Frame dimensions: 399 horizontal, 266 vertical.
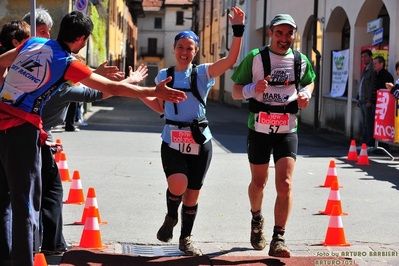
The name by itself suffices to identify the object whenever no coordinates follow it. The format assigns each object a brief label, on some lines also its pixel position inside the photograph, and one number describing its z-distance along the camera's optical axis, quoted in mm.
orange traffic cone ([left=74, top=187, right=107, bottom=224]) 7688
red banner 16031
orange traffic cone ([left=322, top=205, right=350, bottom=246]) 7500
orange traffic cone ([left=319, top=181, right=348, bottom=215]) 8766
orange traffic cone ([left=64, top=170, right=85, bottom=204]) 9570
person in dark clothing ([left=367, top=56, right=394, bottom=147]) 16891
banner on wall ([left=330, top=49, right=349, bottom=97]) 22619
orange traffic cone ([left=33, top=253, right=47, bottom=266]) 5695
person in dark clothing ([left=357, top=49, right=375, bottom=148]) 17109
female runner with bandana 6781
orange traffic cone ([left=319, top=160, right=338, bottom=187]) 11250
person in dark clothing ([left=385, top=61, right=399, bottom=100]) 14969
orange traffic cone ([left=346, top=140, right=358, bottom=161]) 15305
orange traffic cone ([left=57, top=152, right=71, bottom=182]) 11531
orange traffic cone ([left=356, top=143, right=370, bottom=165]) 14539
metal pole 6906
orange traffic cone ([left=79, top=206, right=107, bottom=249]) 7121
